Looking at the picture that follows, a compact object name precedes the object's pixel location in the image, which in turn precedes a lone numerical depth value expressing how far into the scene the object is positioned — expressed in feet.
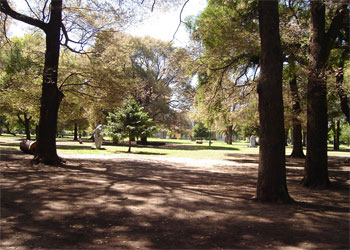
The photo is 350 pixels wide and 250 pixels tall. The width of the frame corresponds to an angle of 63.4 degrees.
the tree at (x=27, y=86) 41.24
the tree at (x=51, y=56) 36.70
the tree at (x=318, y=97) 28.43
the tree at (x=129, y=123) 67.82
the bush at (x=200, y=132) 220.23
